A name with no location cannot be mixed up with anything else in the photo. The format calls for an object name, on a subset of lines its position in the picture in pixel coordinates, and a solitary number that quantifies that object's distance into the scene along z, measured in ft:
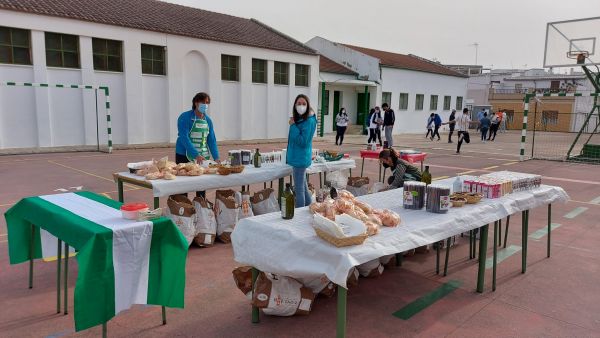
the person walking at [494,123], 80.33
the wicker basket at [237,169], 17.95
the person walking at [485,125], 78.38
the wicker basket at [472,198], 12.73
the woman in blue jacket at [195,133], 18.70
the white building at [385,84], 90.53
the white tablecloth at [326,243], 8.82
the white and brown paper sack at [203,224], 17.10
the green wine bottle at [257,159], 19.81
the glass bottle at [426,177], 13.58
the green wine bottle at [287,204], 10.59
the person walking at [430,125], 81.56
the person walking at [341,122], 62.95
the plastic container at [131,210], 10.16
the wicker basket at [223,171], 17.52
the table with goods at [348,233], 8.98
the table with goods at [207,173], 16.03
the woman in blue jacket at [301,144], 17.26
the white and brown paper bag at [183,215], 16.19
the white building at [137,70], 48.60
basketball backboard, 47.21
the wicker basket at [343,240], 8.84
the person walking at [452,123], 73.46
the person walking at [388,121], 53.01
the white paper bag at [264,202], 19.97
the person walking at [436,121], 80.12
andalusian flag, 8.95
